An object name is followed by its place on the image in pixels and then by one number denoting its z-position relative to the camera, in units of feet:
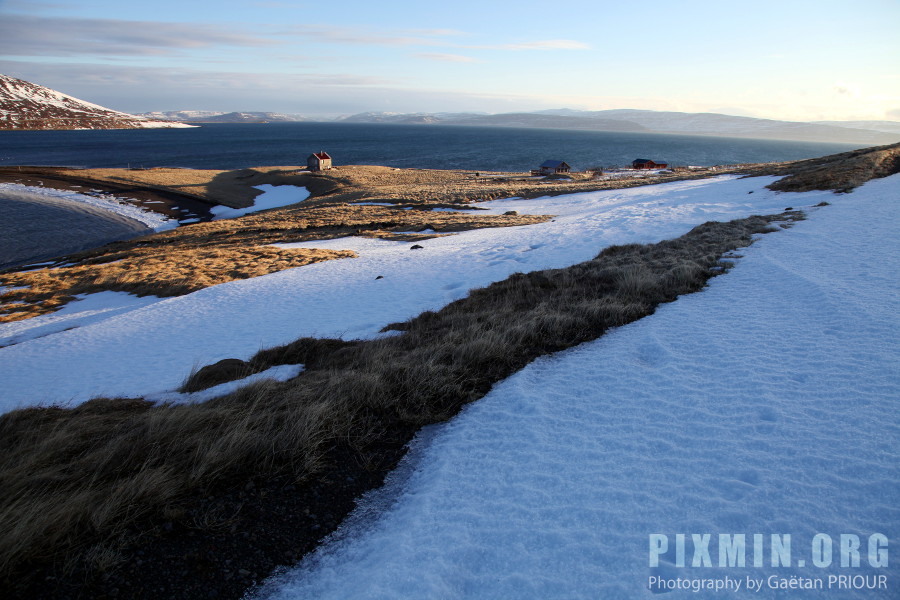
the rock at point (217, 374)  22.53
